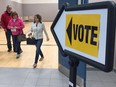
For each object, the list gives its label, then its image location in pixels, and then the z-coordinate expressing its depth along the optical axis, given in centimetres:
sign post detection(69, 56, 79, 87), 82
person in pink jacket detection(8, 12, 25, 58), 584
